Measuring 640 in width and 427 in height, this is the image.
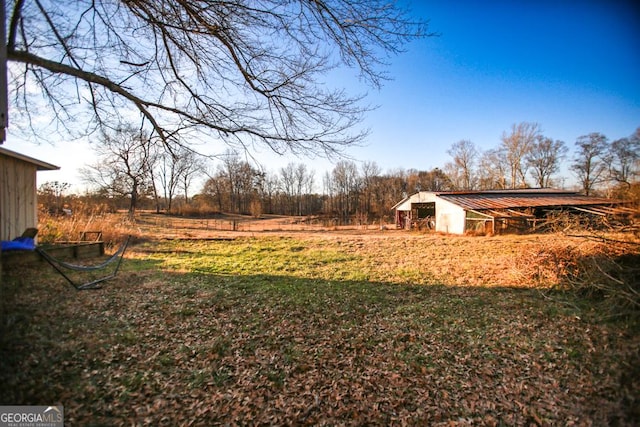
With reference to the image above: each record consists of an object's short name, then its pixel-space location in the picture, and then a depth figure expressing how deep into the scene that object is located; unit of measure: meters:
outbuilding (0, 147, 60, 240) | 5.04
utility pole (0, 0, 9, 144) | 1.61
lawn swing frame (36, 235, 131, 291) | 4.22
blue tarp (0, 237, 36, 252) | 3.61
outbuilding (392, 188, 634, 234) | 16.87
